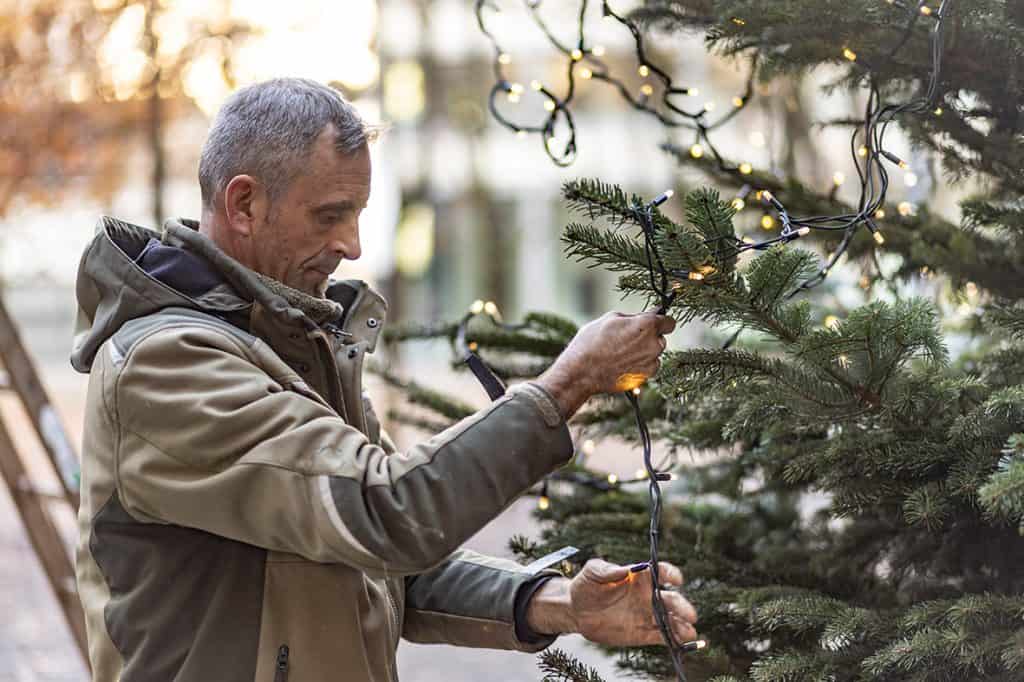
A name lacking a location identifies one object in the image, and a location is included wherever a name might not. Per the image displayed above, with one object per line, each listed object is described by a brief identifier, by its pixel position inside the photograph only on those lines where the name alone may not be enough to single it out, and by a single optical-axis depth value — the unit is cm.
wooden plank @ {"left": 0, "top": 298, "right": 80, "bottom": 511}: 376
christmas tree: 251
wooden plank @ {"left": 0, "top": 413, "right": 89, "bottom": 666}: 393
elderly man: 247
